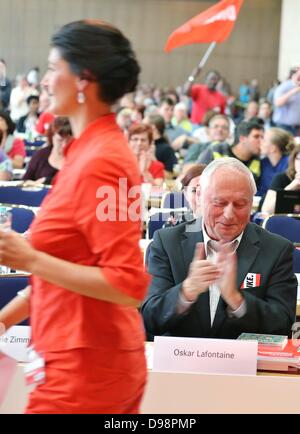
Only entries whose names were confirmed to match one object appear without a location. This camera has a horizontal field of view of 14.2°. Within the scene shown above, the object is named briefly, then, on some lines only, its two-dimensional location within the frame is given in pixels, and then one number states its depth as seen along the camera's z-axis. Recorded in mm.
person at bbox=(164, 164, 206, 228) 5728
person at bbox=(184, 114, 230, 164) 13113
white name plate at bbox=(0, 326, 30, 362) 3615
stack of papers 3762
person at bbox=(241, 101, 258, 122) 21838
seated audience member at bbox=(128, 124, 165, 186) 10398
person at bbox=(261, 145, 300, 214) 8482
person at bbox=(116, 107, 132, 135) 15363
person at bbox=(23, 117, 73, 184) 10027
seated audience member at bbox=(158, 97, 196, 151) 16354
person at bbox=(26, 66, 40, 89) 28364
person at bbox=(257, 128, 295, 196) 10882
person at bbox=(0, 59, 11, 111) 26326
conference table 3296
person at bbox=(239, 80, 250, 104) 30736
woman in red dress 2348
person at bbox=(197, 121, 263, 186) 10864
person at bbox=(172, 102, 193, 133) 18385
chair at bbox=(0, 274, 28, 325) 4532
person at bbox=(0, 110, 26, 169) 12199
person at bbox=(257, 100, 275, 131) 21041
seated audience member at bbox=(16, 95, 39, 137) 19822
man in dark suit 4058
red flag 13119
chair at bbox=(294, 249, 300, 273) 5734
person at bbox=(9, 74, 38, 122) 20985
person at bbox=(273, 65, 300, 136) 15700
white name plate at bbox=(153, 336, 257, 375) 3460
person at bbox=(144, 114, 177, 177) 12875
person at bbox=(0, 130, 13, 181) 10105
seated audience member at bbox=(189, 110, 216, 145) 14825
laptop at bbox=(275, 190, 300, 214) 7905
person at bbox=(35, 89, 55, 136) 17678
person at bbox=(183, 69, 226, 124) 19855
